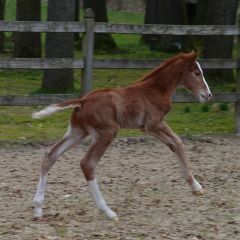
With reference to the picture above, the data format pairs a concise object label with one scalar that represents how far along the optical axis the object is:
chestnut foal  12.18
